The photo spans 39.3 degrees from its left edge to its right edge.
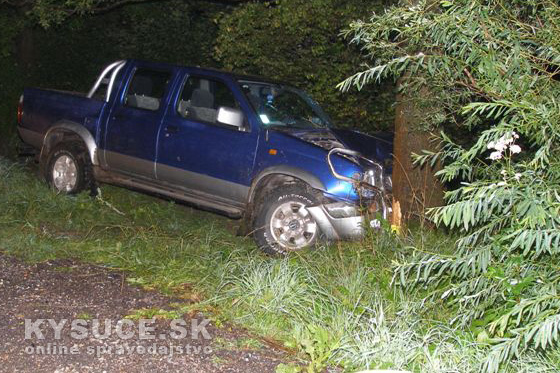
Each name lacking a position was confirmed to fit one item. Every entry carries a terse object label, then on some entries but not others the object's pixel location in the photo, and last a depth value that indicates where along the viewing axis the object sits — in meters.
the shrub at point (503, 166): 4.21
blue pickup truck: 7.84
